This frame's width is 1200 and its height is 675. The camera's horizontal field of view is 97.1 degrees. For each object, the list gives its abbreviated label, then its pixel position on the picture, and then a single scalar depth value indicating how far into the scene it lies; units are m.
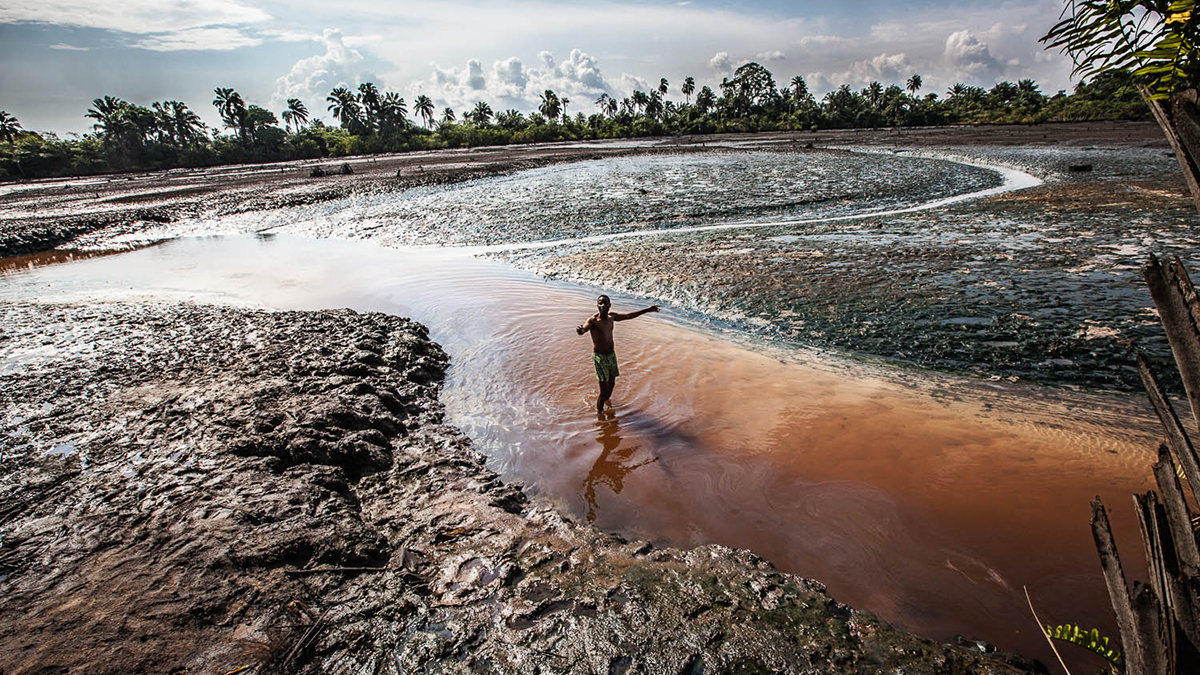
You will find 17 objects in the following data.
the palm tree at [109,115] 71.62
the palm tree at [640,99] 117.09
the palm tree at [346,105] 93.88
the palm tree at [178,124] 82.50
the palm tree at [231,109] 80.06
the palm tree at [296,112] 103.31
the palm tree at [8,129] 75.69
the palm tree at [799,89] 105.31
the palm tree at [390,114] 92.44
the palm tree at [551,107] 104.62
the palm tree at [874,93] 98.25
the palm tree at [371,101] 92.81
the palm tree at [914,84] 109.62
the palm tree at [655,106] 117.69
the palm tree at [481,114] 106.19
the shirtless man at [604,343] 6.61
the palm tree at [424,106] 110.94
